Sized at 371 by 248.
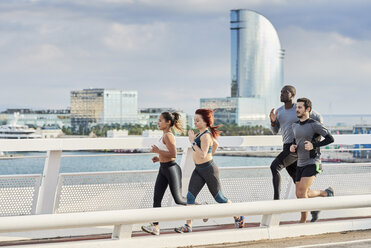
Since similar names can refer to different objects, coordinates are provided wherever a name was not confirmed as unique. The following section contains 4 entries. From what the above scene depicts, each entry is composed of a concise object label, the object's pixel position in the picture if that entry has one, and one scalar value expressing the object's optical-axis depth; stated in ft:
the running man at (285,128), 41.04
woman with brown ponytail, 37.31
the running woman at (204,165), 37.17
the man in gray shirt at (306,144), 39.66
